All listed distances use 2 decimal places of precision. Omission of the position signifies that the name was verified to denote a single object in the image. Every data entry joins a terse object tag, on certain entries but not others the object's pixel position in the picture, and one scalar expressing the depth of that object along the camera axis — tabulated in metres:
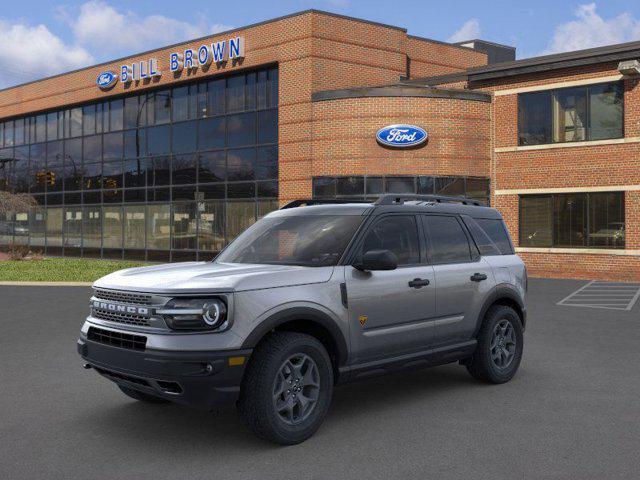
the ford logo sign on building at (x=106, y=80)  33.53
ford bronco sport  5.04
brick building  23.02
